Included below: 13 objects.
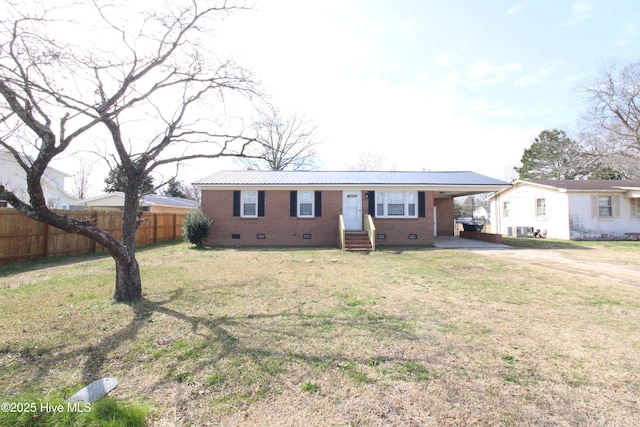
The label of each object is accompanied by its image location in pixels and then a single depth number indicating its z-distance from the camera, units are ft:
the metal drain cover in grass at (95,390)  8.68
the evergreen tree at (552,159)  102.94
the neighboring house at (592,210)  58.85
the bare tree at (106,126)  14.02
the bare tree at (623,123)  80.59
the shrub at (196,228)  46.80
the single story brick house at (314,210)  49.73
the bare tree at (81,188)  124.82
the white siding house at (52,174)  59.82
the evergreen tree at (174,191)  133.69
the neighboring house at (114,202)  79.66
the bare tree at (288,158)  116.98
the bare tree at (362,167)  136.60
